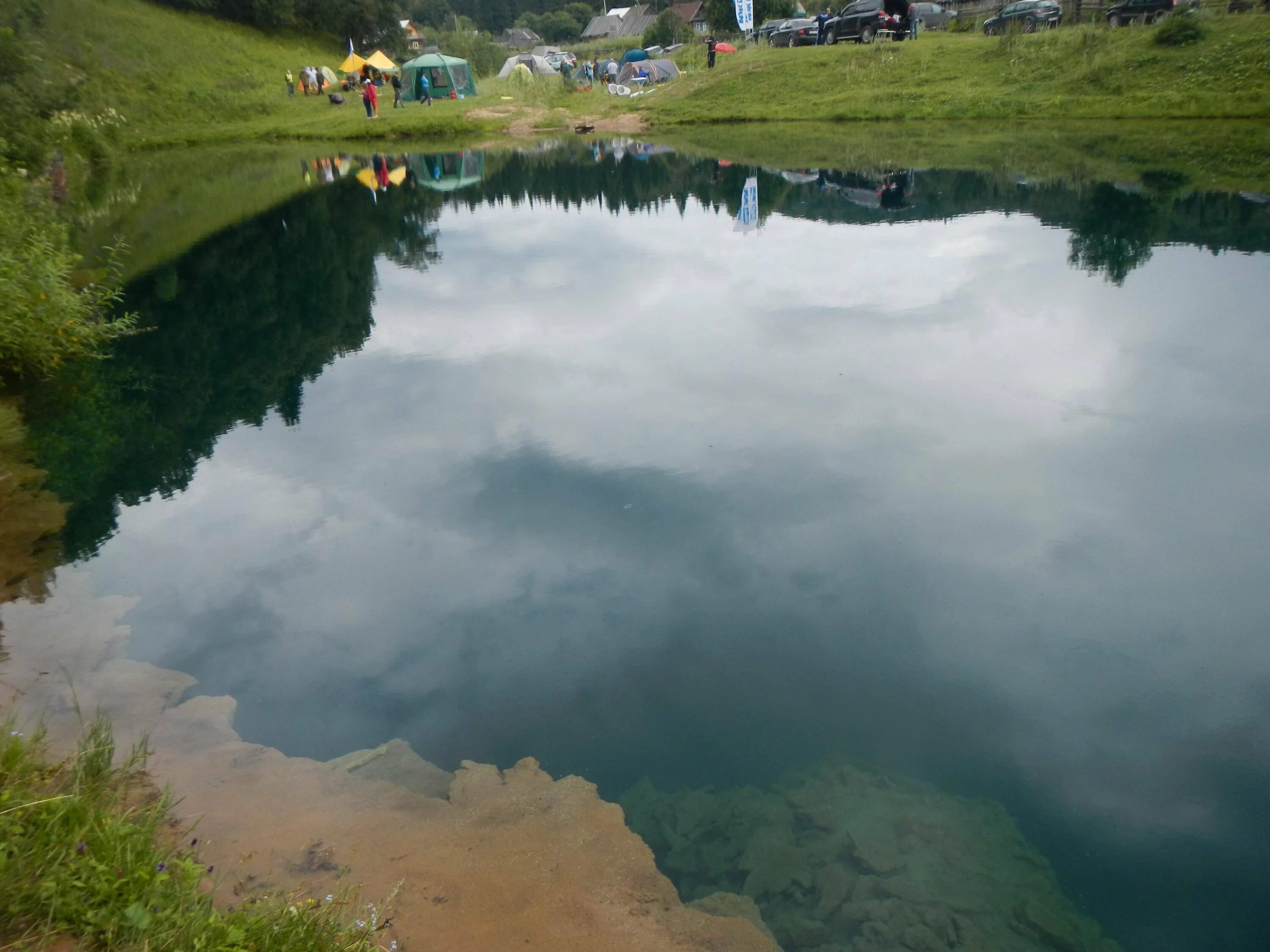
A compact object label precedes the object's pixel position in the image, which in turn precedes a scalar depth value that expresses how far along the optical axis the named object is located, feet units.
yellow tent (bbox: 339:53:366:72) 181.06
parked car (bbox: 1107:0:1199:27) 108.88
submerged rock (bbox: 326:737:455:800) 15.94
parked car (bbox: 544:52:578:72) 209.05
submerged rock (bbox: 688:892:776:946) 13.34
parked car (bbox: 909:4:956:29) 147.64
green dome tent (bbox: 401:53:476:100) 156.56
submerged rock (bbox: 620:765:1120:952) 13.03
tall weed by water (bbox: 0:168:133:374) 33.42
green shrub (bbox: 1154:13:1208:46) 96.22
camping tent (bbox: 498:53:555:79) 187.42
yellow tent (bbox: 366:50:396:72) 185.26
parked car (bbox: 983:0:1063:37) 117.39
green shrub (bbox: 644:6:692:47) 235.61
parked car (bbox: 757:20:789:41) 163.22
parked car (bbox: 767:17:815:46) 143.33
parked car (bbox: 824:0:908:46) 129.49
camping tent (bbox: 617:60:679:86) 161.58
